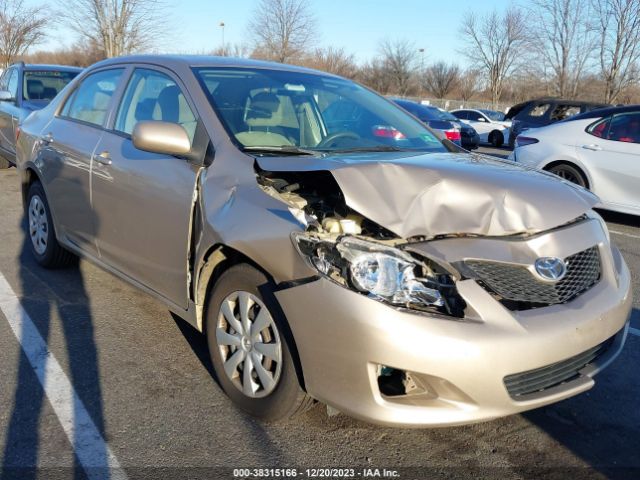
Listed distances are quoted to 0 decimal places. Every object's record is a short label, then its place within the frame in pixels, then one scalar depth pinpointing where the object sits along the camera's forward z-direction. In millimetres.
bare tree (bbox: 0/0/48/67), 27172
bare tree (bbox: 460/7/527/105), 39125
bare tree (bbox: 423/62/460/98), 51750
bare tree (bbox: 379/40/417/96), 51375
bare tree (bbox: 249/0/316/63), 30953
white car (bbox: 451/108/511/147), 22250
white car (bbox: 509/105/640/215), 7332
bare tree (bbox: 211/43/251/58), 33000
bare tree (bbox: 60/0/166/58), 21203
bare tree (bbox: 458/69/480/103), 48875
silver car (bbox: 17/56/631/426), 2330
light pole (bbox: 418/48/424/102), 52781
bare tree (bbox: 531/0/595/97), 27219
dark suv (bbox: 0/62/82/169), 8815
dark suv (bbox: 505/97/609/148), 14906
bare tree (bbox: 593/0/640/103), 22344
